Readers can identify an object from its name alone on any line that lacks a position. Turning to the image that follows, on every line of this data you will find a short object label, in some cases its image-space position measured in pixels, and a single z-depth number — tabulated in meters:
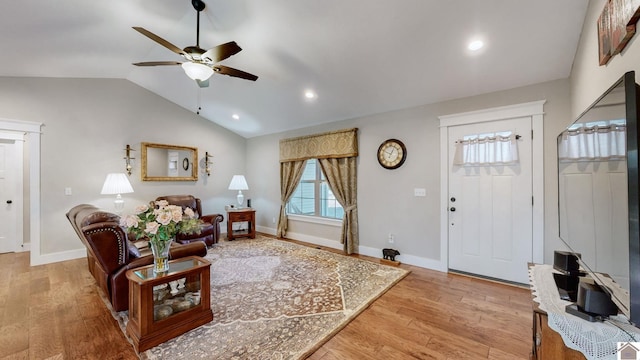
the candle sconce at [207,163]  5.72
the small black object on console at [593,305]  1.08
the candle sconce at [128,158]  4.65
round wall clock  3.87
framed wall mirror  4.91
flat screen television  0.95
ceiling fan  2.27
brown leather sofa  2.16
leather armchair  4.39
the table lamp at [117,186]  4.05
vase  2.04
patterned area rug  1.90
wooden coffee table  1.90
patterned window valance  4.41
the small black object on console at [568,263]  1.56
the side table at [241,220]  5.25
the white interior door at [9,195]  4.34
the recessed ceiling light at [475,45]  2.48
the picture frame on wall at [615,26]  1.12
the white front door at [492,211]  3.00
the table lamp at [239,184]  5.58
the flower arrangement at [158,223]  1.96
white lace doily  0.98
